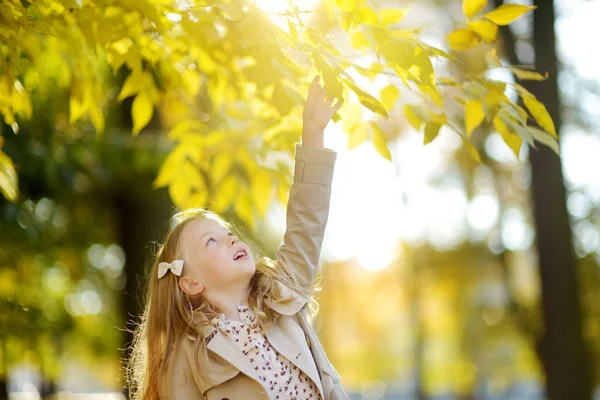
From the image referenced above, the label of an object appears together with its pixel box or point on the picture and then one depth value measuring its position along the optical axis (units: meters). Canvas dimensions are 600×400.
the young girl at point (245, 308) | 2.56
